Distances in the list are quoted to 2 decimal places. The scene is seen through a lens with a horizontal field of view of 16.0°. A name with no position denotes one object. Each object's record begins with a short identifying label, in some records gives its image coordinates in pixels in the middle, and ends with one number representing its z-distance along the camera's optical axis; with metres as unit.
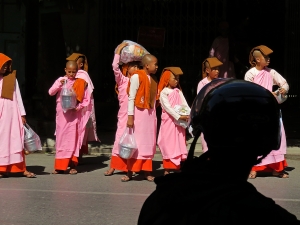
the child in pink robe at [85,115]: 14.30
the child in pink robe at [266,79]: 13.93
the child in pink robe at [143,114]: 13.20
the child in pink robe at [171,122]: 13.67
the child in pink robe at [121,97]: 13.73
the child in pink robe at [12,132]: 13.56
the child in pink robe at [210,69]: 14.07
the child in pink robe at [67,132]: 14.18
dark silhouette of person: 2.75
